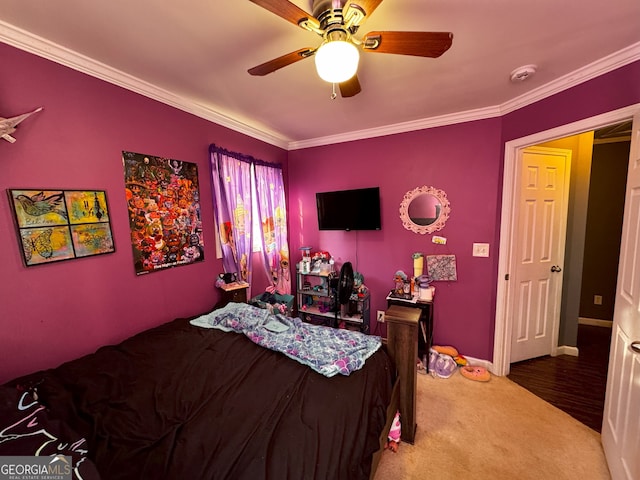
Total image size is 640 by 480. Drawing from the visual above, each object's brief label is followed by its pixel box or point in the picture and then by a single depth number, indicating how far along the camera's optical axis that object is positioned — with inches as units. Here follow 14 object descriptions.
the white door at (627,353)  53.1
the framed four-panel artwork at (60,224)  57.1
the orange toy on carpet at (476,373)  98.3
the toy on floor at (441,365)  101.2
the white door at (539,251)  99.6
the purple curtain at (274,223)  121.8
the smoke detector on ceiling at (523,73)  70.1
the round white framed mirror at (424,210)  109.0
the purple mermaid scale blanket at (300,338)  59.6
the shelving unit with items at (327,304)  119.4
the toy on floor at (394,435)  67.0
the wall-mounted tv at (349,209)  115.3
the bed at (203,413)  36.2
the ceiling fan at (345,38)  41.0
